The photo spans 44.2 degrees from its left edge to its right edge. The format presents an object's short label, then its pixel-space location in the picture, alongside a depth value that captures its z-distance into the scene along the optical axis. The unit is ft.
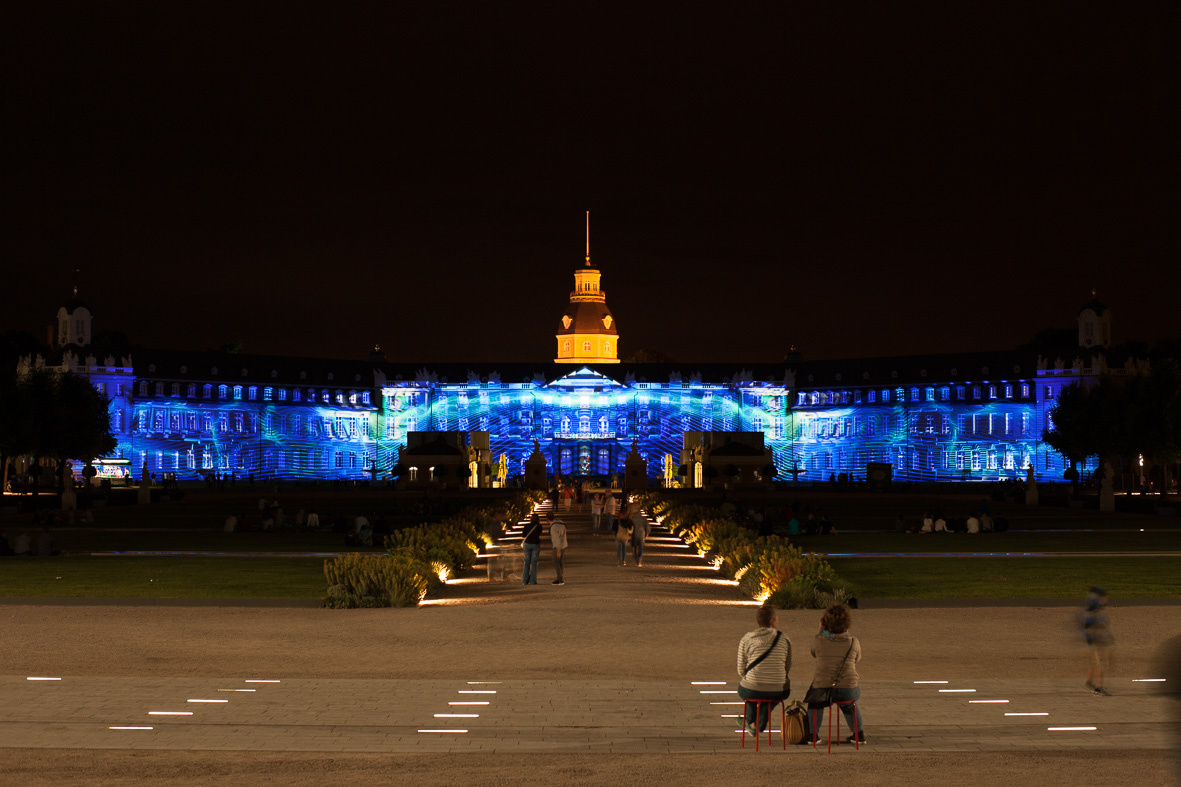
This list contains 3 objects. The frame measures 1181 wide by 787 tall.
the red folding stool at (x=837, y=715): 44.68
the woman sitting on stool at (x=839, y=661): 45.14
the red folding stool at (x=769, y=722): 45.11
